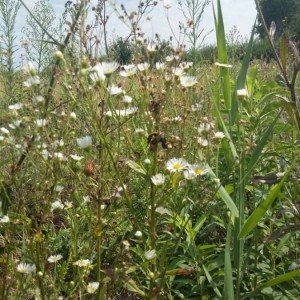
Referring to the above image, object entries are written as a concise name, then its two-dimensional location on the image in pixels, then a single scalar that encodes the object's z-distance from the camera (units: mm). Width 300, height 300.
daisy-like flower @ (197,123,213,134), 388
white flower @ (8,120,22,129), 348
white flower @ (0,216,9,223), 335
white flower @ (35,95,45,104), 339
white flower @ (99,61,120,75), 345
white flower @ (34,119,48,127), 336
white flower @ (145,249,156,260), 317
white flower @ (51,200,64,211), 375
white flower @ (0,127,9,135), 377
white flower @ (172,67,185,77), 382
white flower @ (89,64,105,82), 330
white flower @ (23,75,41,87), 356
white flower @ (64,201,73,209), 429
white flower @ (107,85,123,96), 347
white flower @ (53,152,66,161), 345
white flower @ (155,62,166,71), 409
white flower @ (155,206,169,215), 342
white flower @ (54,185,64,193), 365
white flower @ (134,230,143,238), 342
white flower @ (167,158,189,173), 340
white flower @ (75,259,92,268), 356
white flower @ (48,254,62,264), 393
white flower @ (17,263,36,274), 333
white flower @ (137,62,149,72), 394
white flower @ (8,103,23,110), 391
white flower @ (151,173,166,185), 330
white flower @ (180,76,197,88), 399
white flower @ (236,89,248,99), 352
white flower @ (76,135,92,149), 350
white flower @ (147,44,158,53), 421
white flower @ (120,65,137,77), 416
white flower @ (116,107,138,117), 377
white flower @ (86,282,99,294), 338
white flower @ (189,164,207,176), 341
